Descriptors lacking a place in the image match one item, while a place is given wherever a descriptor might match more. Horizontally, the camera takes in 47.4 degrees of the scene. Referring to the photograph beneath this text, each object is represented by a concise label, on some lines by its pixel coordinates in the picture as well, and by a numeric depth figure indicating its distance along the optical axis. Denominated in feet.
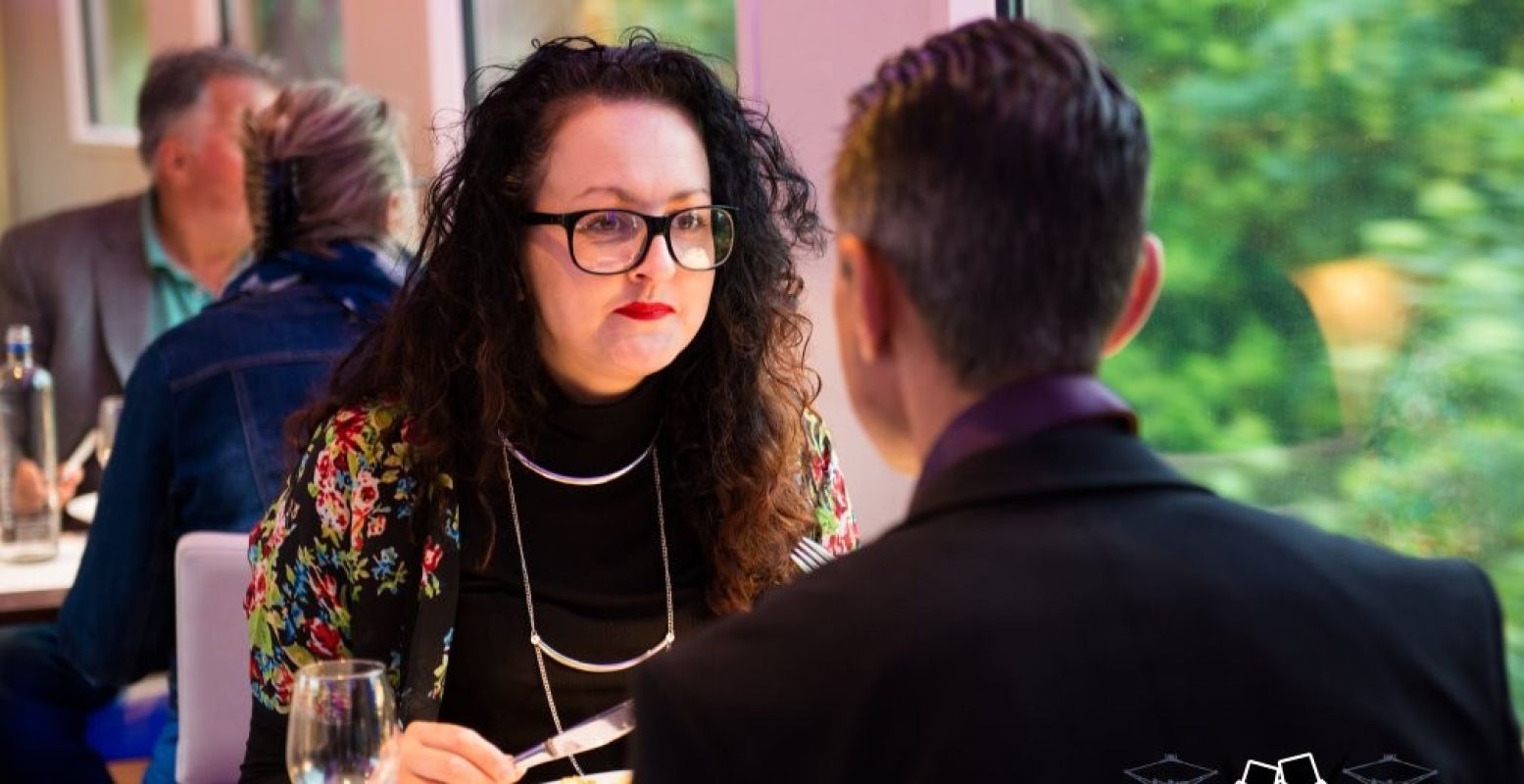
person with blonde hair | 8.82
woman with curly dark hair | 6.16
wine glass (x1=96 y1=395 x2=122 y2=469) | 11.69
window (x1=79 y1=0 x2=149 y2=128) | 22.20
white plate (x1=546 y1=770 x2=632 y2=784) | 5.32
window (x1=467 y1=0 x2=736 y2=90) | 10.09
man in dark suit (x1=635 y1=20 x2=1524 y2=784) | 2.67
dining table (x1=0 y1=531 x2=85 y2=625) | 9.39
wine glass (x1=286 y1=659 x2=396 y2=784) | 4.68
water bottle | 10.52
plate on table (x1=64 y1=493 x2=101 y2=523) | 11.50
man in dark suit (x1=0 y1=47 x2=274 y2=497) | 14.69
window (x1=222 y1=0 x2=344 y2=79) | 16.72
